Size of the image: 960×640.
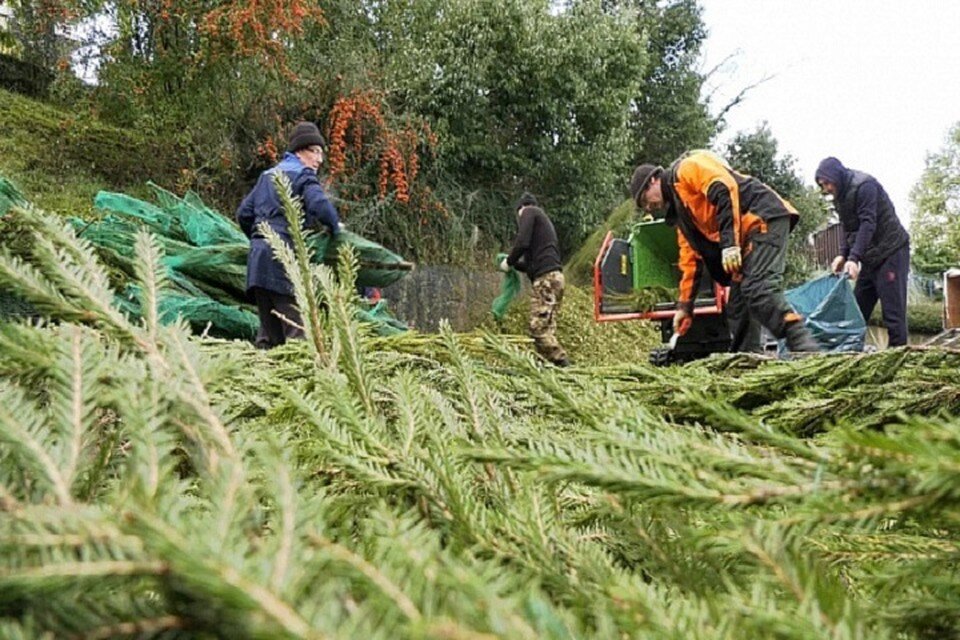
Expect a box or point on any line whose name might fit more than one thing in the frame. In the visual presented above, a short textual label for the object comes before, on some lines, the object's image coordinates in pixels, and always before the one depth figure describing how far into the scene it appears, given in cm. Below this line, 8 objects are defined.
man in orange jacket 395
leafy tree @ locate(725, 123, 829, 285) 1823
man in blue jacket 370
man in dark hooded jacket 519
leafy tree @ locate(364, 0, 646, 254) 1023
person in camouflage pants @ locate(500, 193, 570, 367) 698
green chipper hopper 597
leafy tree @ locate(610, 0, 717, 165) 1562
